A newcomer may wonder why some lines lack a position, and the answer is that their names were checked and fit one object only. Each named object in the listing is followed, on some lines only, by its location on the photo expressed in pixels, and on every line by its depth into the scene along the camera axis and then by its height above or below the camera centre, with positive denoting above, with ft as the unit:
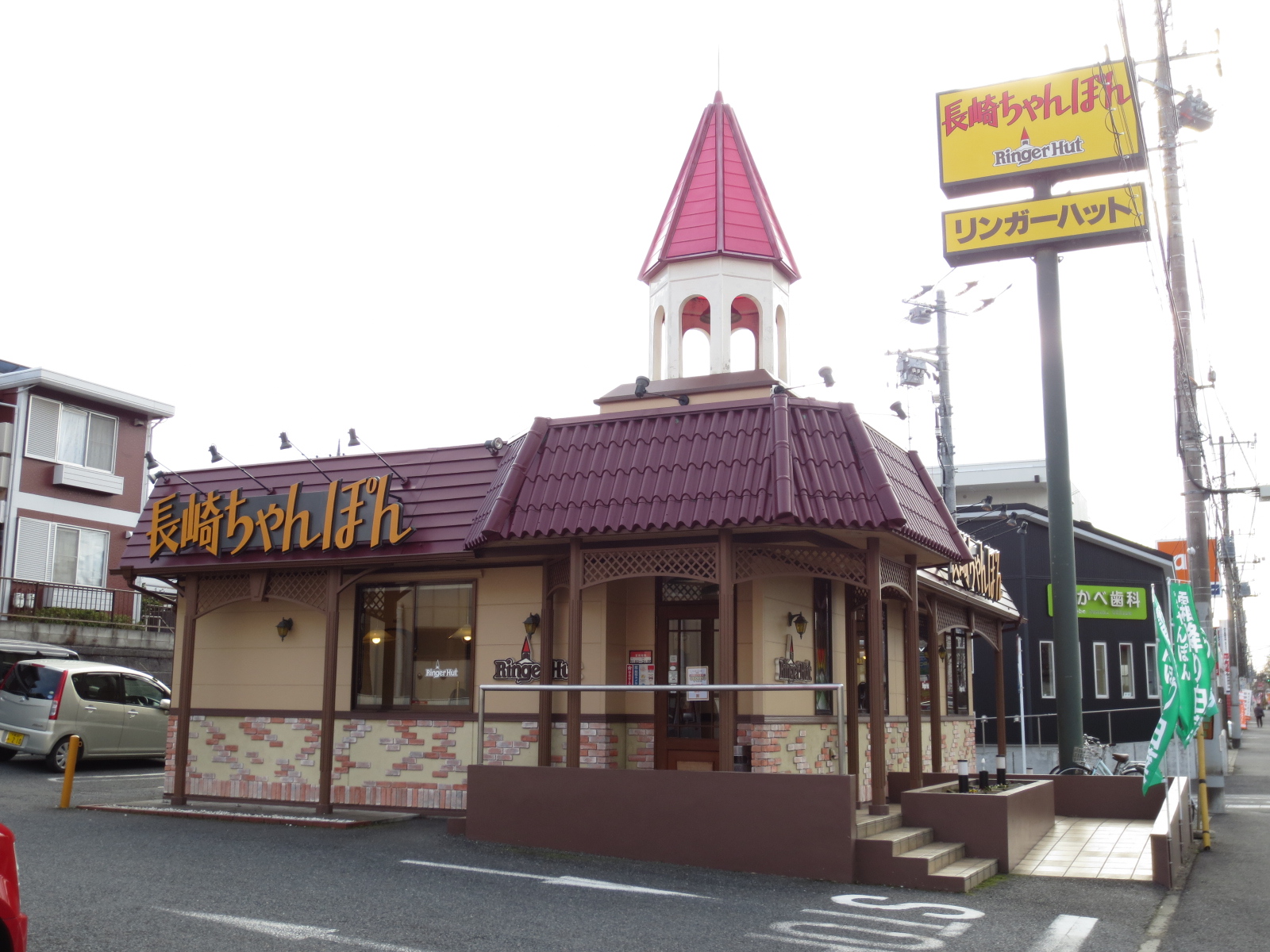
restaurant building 36.17 +2.84
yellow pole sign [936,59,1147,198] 51.83 +25.44
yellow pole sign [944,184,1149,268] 50.93 +20.44
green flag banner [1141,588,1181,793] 35.04 -1.36
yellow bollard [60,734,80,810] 42.86 -4.48
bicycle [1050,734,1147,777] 47.60 -5.24
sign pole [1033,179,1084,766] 49.08 +5.48
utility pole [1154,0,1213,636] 51.67 +12.01
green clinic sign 102.12 +5.30
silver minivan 57.67 -2.96
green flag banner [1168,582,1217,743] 35.55 -0.02
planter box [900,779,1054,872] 33.17 -4.89
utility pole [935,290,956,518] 69.82 +16.37
